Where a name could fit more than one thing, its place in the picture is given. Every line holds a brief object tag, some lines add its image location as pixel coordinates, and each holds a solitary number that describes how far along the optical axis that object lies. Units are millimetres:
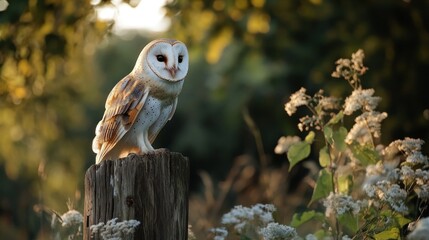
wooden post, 7605
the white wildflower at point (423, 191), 8292
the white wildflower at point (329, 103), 9086
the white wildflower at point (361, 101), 8812
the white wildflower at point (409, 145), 8469
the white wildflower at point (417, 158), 8352
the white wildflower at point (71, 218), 8570
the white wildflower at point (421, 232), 6324
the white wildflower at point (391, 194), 8141
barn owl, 8016
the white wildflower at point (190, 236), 8805
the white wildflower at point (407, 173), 8266
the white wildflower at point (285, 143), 9719
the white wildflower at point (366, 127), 8875
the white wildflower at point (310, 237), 8352
